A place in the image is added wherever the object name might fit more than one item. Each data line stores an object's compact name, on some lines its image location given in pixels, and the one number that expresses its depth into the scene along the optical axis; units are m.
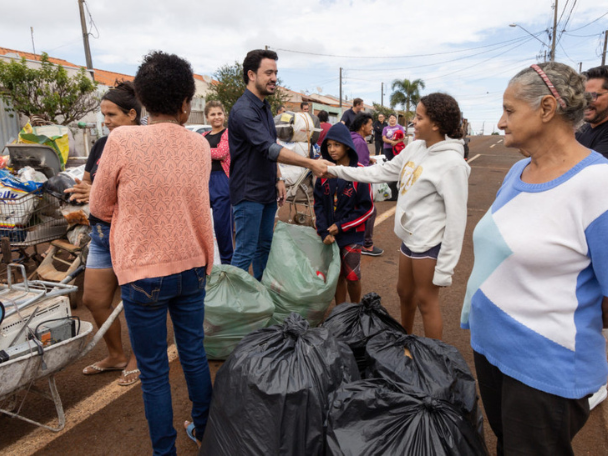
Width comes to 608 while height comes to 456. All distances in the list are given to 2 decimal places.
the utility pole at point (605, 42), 29.29
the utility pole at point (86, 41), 15.30
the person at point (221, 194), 4.55
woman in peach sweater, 1.68
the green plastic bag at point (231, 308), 2.77
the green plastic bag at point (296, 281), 3.08
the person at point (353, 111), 8.17
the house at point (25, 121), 12.51
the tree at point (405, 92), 45.78
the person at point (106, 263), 2.60
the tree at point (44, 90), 10.84
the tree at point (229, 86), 20.84
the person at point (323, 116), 9.07
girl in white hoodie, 2.40
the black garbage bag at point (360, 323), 2.25
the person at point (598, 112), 2.59
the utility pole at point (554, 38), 26.27
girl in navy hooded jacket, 3.23
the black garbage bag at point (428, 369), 1.72
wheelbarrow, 1.96
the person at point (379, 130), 11.95
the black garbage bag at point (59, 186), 3.69
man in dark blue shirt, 3.12
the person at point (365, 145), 5.14
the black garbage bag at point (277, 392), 1.65
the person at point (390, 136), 9.73
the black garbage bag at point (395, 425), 1.41
